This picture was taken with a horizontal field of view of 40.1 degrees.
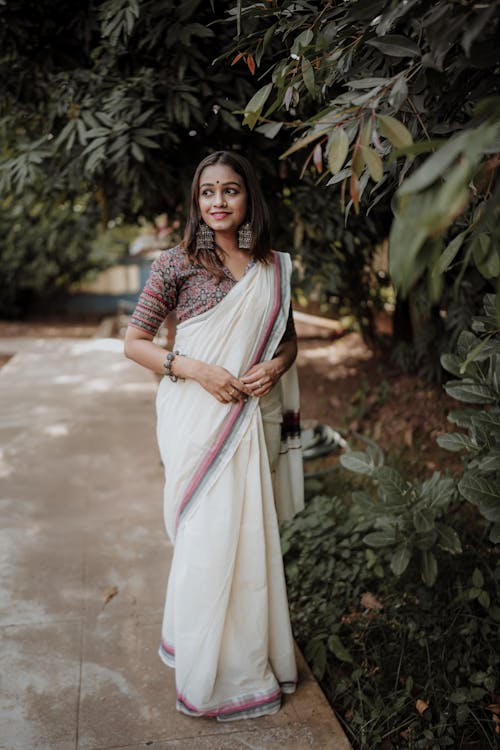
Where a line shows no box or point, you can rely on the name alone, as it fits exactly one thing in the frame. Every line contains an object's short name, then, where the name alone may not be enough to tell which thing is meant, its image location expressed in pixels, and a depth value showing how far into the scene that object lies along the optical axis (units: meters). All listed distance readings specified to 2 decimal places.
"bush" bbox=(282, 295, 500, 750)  2.42
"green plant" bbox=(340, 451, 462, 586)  2.70
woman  2.34
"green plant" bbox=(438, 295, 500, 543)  2.05
